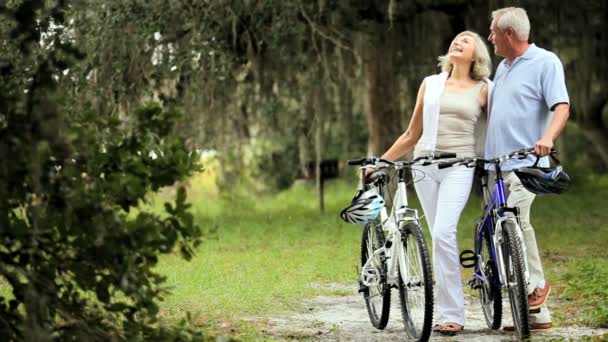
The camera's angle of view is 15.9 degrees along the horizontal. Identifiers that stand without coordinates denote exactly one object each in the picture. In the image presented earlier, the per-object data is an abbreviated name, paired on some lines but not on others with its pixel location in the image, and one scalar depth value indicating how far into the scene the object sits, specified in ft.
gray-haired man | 38.16
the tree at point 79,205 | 23.83
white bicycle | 35.95
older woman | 38.16
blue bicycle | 35.31
